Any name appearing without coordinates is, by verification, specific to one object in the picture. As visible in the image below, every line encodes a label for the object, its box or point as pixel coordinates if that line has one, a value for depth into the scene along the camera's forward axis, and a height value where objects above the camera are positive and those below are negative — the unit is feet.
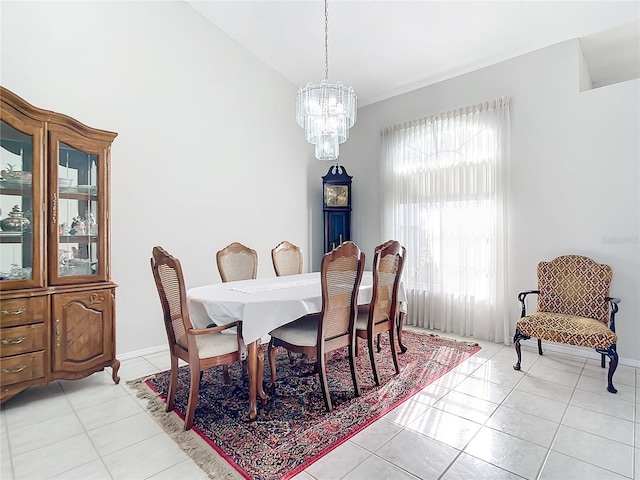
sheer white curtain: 12.25 +1.07
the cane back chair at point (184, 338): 6.60 -2.02
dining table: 6.90 -1.43
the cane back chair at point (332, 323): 7.29 -1.84
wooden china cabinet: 7.69 -0.12
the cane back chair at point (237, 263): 10.78 -0.67
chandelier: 9.95 +3.83
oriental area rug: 5.82 -3.67
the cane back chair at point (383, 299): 8.57 -1.58
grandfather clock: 16.20 +1.91
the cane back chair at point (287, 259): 12.18 -0.65
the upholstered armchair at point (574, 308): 8.64 -2.12
